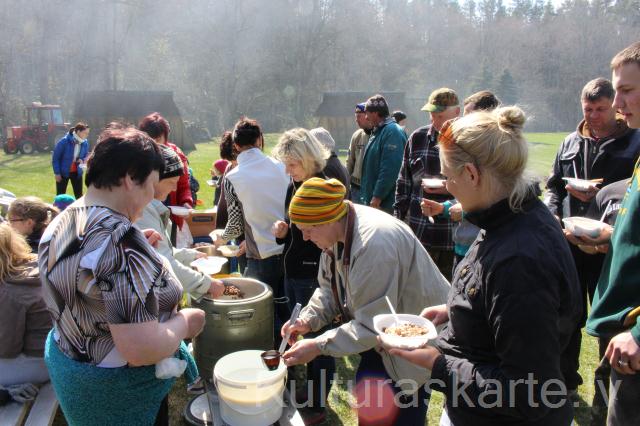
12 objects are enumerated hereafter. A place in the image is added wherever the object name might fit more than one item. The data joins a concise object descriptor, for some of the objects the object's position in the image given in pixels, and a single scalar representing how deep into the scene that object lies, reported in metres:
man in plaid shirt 4.07
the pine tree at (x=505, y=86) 40.81
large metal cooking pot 3.06
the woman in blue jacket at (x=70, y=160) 10.59
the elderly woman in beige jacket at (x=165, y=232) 2.94
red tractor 22.50
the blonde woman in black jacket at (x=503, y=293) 1.29
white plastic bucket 2.36
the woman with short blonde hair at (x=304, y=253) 3.21
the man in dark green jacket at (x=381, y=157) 5.25
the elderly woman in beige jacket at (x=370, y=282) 2.15
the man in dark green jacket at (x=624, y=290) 1.63
